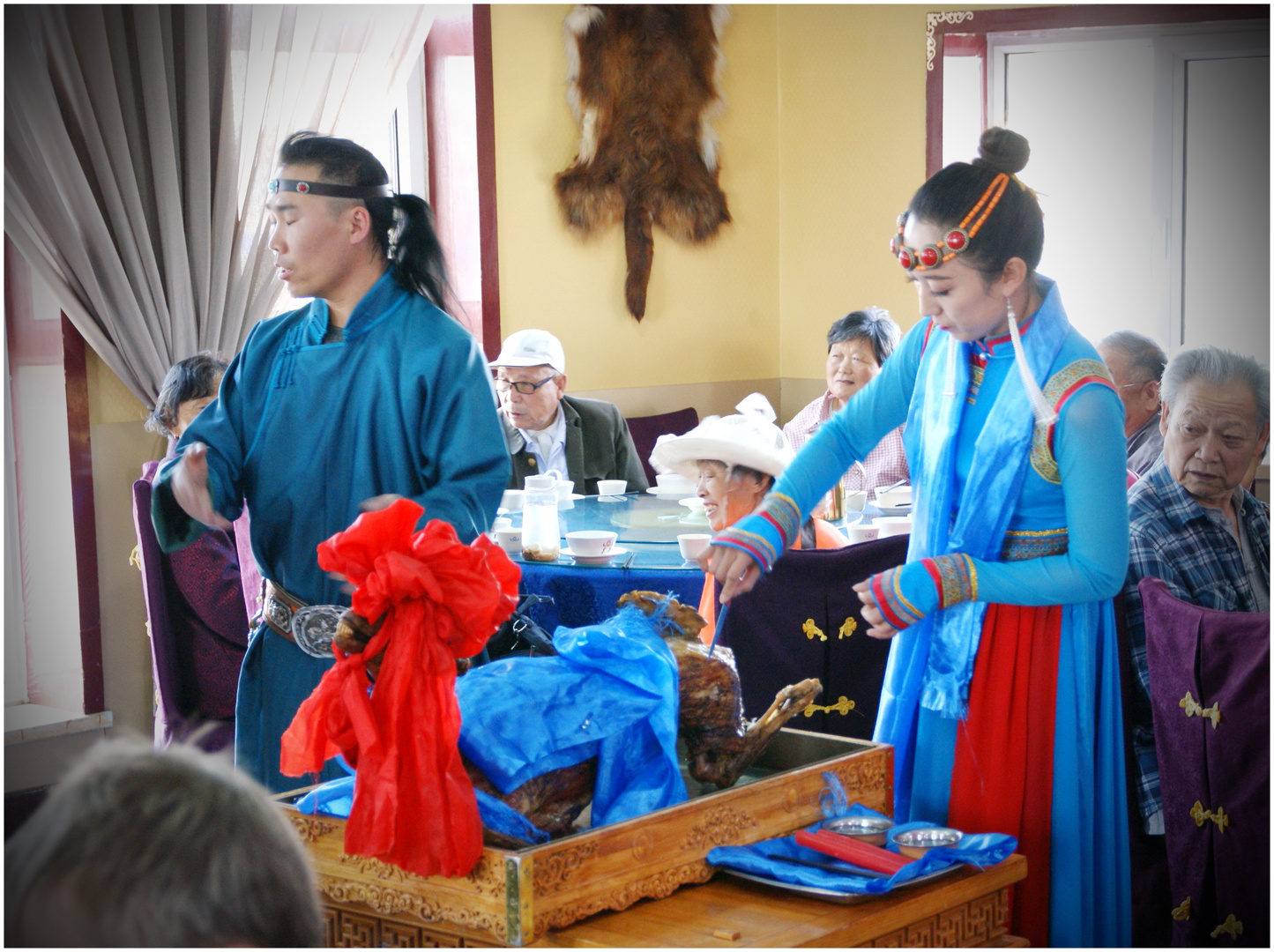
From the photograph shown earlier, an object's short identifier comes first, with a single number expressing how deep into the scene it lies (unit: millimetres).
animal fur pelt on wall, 5441
